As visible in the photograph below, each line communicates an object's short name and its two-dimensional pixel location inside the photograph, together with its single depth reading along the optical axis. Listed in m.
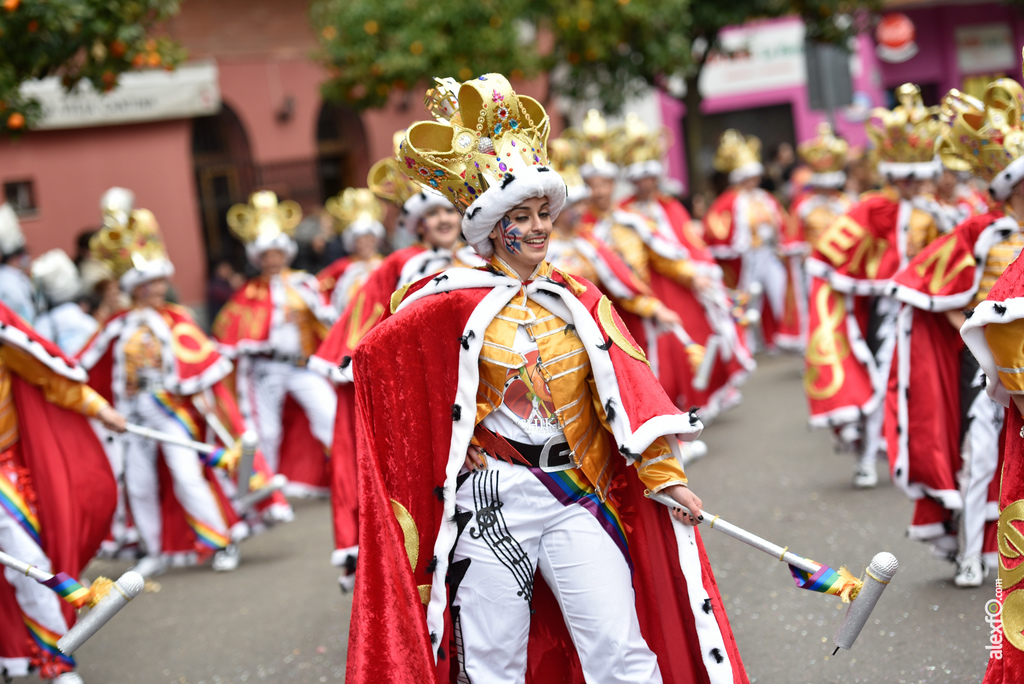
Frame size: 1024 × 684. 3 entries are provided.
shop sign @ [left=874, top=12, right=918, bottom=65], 21.36
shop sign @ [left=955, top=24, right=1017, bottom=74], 26.39
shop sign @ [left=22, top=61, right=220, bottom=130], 14.42
